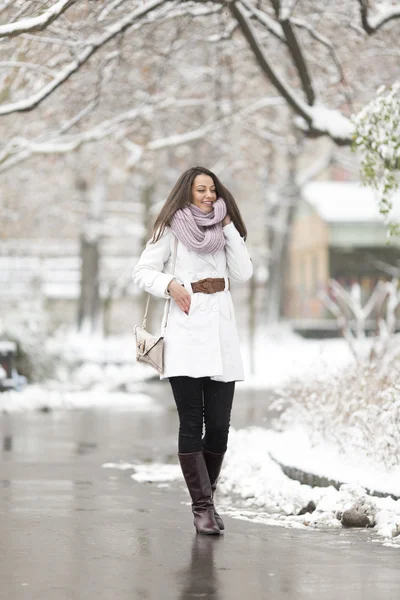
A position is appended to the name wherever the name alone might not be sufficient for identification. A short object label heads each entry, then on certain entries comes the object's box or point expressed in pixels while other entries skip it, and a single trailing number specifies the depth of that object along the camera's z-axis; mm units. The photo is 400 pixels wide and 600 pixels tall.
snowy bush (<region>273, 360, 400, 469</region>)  9633
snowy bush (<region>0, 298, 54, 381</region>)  22453
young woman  8078
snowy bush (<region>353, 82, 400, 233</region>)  11453
